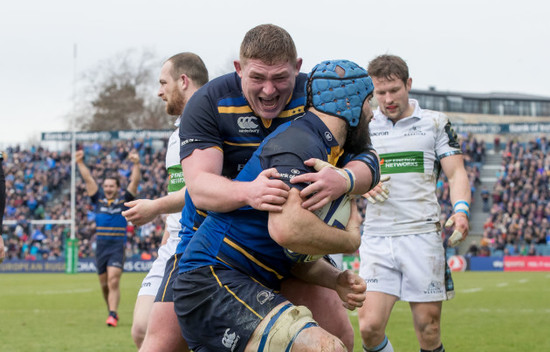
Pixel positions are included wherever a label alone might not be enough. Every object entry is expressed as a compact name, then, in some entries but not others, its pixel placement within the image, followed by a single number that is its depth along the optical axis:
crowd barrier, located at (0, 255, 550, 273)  31.67
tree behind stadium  62.03
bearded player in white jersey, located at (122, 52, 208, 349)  6.00
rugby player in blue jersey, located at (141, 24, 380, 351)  3.46
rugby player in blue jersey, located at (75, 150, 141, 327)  13.29
